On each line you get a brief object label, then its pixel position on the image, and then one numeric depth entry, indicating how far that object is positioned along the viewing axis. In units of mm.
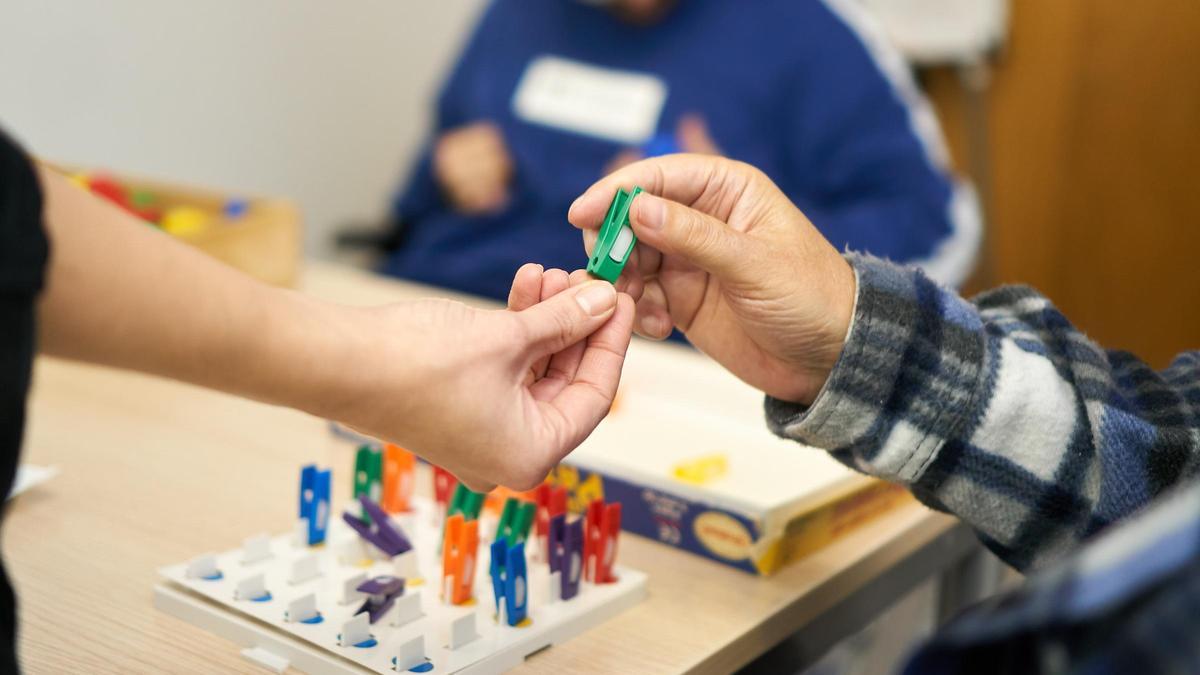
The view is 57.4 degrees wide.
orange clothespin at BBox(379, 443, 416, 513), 788
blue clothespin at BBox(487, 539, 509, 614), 642
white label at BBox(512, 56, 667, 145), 1858
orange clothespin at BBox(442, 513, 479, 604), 655
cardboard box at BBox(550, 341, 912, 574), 754
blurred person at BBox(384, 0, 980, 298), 1713
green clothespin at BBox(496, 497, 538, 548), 729
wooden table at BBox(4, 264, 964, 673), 635
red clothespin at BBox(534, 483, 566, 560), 737
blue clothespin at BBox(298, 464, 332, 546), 722
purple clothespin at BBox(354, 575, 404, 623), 634
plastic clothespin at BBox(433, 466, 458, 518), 796
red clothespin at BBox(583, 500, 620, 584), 705
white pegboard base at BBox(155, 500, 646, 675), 604
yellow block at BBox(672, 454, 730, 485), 822
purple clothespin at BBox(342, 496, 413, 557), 699
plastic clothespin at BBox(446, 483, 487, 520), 751
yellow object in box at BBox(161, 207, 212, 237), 1283
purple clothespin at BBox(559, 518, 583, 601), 681
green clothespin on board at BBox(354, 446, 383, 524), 788
